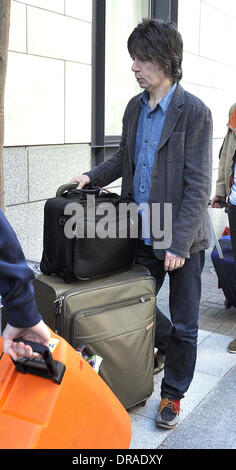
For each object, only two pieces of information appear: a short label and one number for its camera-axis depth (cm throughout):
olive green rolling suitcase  253
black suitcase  256
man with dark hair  263
